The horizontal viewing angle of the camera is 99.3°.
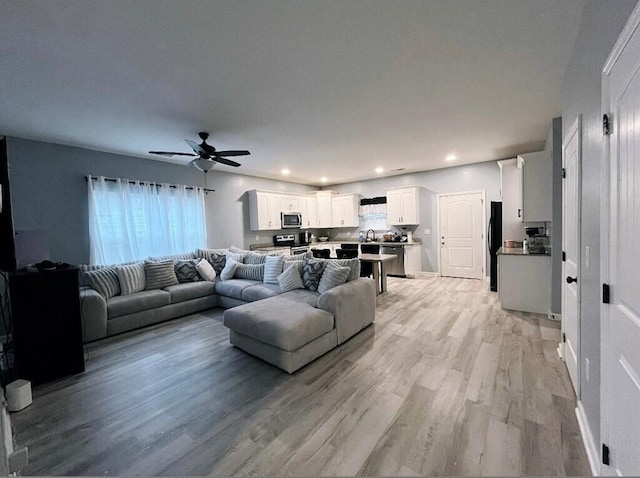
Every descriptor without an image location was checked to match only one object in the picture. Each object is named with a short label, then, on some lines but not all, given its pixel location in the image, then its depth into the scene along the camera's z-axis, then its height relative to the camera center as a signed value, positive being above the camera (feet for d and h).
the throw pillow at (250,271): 15.43 -2.33
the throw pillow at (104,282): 12.28 -2.05
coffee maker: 12.87 -1.14
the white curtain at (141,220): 14.19 +0.90
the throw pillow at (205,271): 15.78 -2.21
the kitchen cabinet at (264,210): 21.15 +1.66
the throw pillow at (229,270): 15.93 -2.23
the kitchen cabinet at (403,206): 22.27 +1.63
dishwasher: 22.45 -3.10
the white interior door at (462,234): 20.18 -0.83
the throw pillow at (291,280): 12.70 -2.37
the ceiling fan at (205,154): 11.16 +3.30
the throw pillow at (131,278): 13.03 -2.08
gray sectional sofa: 8.53 -3.14
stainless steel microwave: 22.98 +0.93
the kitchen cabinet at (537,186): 12.09 +1.54
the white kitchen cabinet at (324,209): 26.43 +1.92
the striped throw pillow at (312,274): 12.24 -2.04
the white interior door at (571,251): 6.37 -0.86
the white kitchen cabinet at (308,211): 25.18 +1.73
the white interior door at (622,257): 3.21 -0.54
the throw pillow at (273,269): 14.46 -2.07
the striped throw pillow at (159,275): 14.03 -2.09
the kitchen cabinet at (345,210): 25.61 +1.70
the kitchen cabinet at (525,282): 12.31 -2.86
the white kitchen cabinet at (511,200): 15.25 +1.22
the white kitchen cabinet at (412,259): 22.15 -2.78
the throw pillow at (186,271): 15.37 -2.13
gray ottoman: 8.25 -3.26
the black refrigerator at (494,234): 16.96 -0.77
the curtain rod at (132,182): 13.94 +3.04
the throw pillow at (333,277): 11.14 -2.03
